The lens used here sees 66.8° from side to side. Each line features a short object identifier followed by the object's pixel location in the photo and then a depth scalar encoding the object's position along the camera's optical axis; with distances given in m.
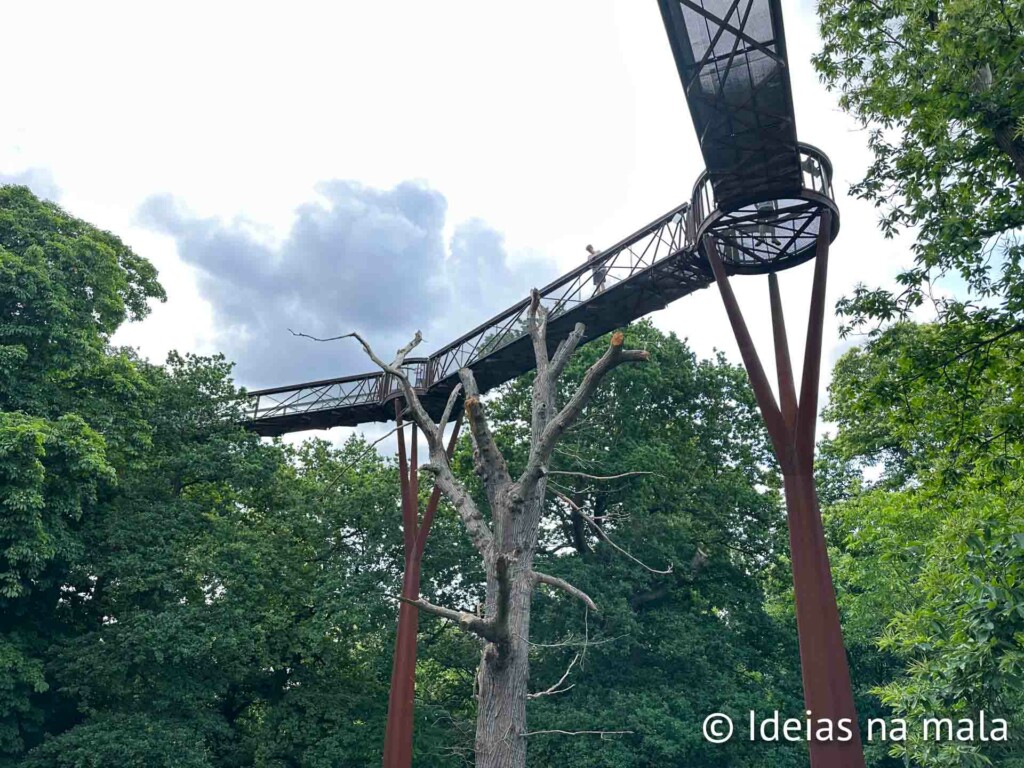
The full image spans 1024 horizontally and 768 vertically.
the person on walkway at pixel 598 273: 12.53
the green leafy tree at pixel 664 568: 14.57
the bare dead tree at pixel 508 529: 7.86
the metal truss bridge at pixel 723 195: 7.91
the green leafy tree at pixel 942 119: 6.79
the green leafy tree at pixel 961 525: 6.25
